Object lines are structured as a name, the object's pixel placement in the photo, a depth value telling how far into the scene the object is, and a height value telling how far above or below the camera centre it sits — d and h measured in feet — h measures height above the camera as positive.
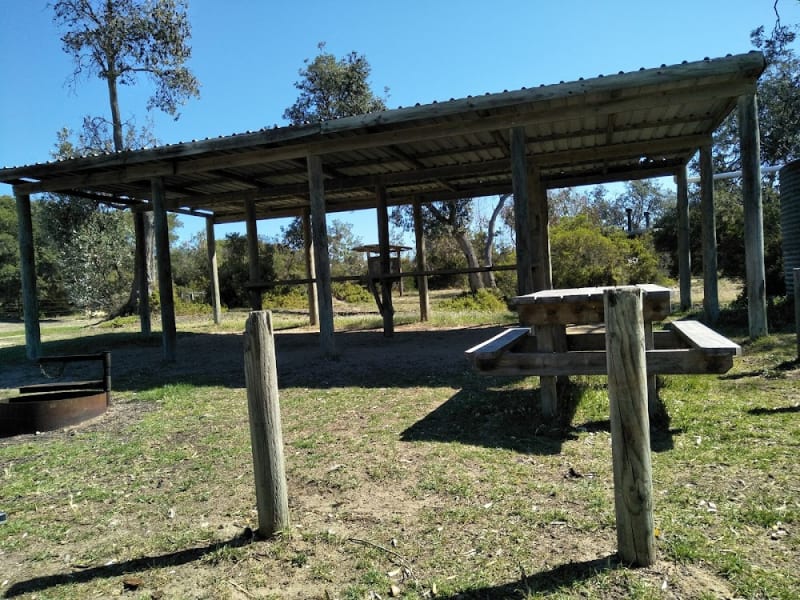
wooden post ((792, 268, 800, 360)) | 19.29 -1.14
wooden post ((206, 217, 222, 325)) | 52.14 +2.70
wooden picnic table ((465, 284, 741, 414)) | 12.23 -1.87
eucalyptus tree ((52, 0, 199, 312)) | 66.49 +31.62
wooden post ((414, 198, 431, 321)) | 44.29 +1.42
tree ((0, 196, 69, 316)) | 115.85 +6.67
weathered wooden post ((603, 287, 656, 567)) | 7.63 -2.21
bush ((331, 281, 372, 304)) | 83.74 -1.02
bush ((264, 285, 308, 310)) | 76.13 -1.16
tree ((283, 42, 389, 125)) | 75.36 +27.53
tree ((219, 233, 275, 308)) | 84.69 +2.88
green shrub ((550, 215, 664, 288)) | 55.31 +1.12
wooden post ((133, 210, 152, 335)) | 45.78 +2.49
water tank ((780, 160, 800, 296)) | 31.09 +2.31
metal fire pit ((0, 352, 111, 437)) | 17.81 -3.39
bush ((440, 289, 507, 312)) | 55.62 -2.51
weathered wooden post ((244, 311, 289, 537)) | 9.36 -2.19
